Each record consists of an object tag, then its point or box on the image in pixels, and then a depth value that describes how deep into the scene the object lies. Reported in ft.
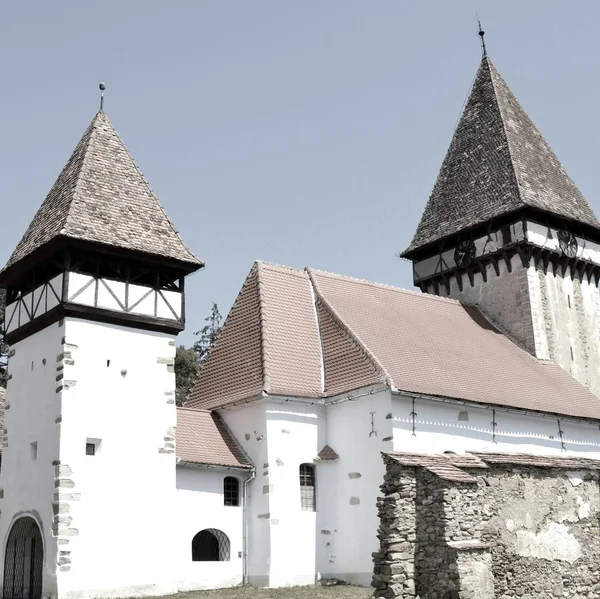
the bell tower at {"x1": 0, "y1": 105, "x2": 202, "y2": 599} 61.62
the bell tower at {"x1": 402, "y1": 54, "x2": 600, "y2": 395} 101.45
